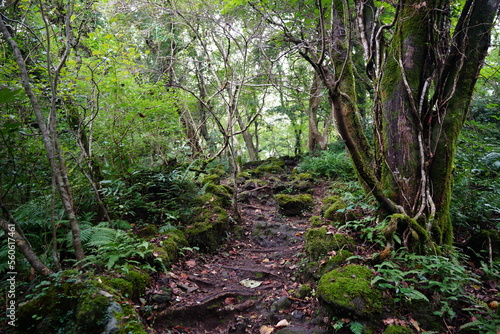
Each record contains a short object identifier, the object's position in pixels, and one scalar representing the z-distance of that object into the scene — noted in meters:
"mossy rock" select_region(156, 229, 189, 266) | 3.79
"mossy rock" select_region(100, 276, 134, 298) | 2.68
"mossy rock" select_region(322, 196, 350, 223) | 4.88
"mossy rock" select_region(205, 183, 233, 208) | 6.56
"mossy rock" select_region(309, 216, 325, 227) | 5.09
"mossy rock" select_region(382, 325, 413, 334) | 2.35
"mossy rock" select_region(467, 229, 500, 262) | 3.59
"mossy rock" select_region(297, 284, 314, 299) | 3.36
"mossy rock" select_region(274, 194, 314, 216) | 6.88
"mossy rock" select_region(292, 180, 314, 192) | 8.48
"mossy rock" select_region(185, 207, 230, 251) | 4.76
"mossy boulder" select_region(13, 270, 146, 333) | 2.11
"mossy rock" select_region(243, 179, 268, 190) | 8.89
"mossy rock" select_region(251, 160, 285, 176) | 11.64
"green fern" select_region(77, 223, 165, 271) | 3.14
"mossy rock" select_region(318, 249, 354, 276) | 3.42
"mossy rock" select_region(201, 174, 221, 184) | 7.60
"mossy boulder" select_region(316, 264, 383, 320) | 2.59
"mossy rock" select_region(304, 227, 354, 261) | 3.78
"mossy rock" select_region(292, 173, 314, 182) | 9.45
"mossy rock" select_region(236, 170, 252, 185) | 9.97
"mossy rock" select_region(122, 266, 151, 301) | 2.89
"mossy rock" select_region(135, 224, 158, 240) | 4.36
